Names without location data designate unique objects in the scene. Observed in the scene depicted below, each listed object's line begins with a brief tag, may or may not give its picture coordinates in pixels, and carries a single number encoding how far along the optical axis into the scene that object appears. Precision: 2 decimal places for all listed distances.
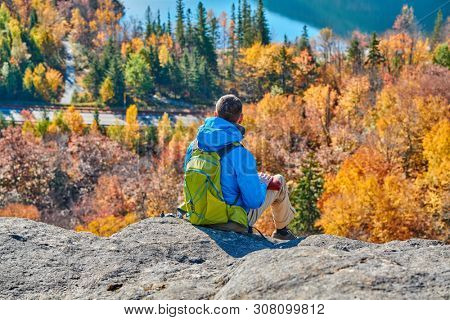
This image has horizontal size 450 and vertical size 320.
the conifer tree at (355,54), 78.38
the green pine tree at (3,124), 70.44
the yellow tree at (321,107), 60.03
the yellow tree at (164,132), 69.69
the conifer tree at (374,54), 74.08
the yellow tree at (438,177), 36.38
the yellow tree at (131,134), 69.31
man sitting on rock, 6.22
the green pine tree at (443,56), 71.00
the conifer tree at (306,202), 37.47
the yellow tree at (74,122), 72.43
